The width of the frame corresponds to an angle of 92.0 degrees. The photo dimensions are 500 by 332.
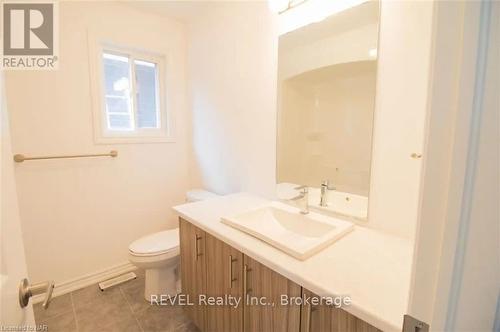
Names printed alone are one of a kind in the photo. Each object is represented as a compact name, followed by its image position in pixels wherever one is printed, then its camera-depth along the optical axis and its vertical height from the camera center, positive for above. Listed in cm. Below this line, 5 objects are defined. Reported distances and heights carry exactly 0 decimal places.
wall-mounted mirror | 119 +17
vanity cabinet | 85 -68
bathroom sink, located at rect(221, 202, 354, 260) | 101 -45
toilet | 172 -89
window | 203 +36
